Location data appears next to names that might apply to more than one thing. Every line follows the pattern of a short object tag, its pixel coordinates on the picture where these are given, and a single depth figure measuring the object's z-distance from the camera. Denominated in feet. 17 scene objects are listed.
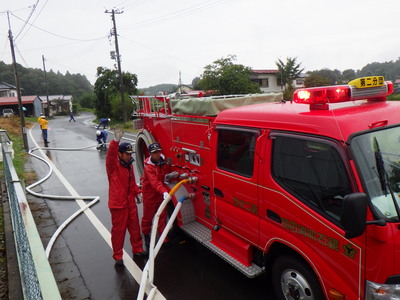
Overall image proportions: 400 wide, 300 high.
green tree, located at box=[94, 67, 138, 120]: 122.52
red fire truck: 8.21
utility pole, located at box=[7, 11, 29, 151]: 51.89
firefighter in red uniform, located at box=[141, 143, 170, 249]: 16.06
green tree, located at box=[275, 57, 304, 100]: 147.88
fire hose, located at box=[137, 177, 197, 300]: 12.73
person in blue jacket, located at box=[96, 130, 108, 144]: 47.75
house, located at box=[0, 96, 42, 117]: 175.83
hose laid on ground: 18.49
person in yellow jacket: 56.49
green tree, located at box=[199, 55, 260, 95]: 84.53
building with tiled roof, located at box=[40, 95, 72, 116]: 231.71
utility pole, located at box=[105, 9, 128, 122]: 93.63
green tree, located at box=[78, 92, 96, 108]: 277.23
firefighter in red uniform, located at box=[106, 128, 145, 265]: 15.47
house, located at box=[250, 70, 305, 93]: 139.54
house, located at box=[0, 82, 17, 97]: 220.57
